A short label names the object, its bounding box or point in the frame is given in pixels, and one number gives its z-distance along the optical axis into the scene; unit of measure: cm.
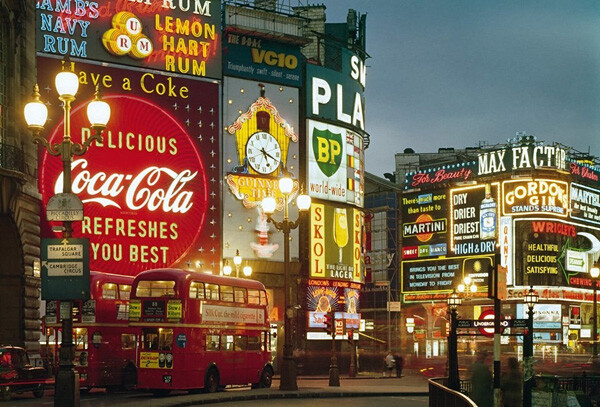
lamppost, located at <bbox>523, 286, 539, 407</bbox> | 2303
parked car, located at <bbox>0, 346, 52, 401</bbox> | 3575
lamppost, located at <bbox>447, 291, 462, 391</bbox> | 2408
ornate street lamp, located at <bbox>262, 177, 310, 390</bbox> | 3859
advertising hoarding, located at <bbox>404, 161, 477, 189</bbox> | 10238
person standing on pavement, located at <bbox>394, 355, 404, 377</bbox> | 6334
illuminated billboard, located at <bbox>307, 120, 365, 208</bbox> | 7200
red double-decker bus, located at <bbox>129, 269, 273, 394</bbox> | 3722
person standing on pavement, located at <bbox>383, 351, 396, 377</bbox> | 6597
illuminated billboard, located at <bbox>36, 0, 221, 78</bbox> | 6034
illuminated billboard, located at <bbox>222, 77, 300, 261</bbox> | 6731
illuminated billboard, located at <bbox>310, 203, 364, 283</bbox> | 7162
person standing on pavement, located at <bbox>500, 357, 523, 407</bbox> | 2289
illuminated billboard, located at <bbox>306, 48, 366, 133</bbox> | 7212
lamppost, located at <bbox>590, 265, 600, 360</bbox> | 4379
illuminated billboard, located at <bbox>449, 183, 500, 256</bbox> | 9900
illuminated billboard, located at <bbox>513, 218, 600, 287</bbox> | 9675
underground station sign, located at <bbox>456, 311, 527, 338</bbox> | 2281
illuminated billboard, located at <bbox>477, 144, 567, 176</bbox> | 9844
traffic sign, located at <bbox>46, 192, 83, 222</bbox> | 2172
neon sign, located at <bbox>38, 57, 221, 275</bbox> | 6022
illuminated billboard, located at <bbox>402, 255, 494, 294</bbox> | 9962
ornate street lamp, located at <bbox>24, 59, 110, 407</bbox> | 2102
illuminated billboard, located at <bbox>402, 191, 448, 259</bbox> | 10425
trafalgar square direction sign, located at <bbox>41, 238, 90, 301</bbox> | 2145
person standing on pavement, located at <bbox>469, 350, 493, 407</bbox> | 2352
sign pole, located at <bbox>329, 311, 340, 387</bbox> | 4609
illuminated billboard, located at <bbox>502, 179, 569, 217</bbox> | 9744
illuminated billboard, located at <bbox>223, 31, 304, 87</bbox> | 6788
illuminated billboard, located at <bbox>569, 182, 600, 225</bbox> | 10250
